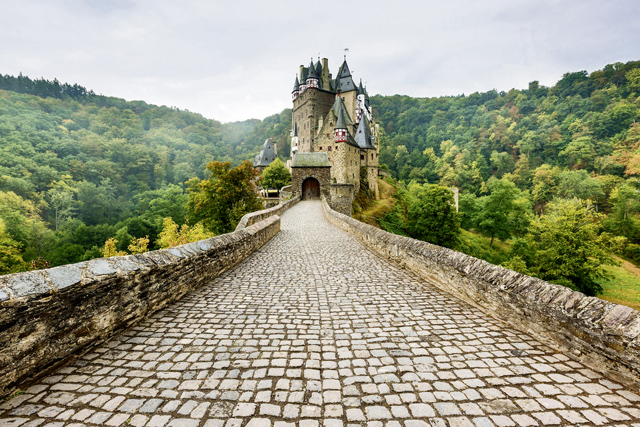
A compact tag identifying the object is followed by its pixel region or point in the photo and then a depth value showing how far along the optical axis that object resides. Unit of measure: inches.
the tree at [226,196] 780.0
